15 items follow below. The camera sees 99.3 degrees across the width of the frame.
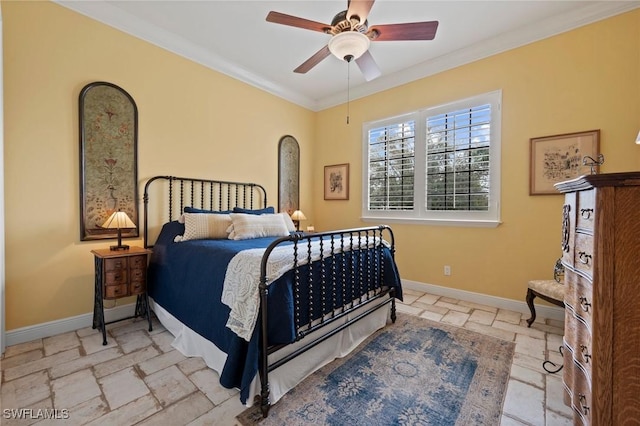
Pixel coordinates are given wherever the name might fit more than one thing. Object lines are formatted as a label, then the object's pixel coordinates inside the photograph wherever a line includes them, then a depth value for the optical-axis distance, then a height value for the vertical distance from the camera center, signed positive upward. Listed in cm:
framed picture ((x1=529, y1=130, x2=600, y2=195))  258 +52
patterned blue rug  149 -114
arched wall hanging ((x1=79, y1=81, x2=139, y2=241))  254 +49
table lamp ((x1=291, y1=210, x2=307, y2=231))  424 -12
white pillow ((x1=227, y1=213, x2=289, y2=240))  279 -20
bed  156 -60
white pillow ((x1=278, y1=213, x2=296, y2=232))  354 -20
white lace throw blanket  153 -45
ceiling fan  194 +135
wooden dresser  97 -33
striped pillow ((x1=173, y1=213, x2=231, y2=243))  264 -19
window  319 +59
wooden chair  231 -73
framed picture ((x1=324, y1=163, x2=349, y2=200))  450 +45
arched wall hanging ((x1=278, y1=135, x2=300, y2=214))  438 +56
